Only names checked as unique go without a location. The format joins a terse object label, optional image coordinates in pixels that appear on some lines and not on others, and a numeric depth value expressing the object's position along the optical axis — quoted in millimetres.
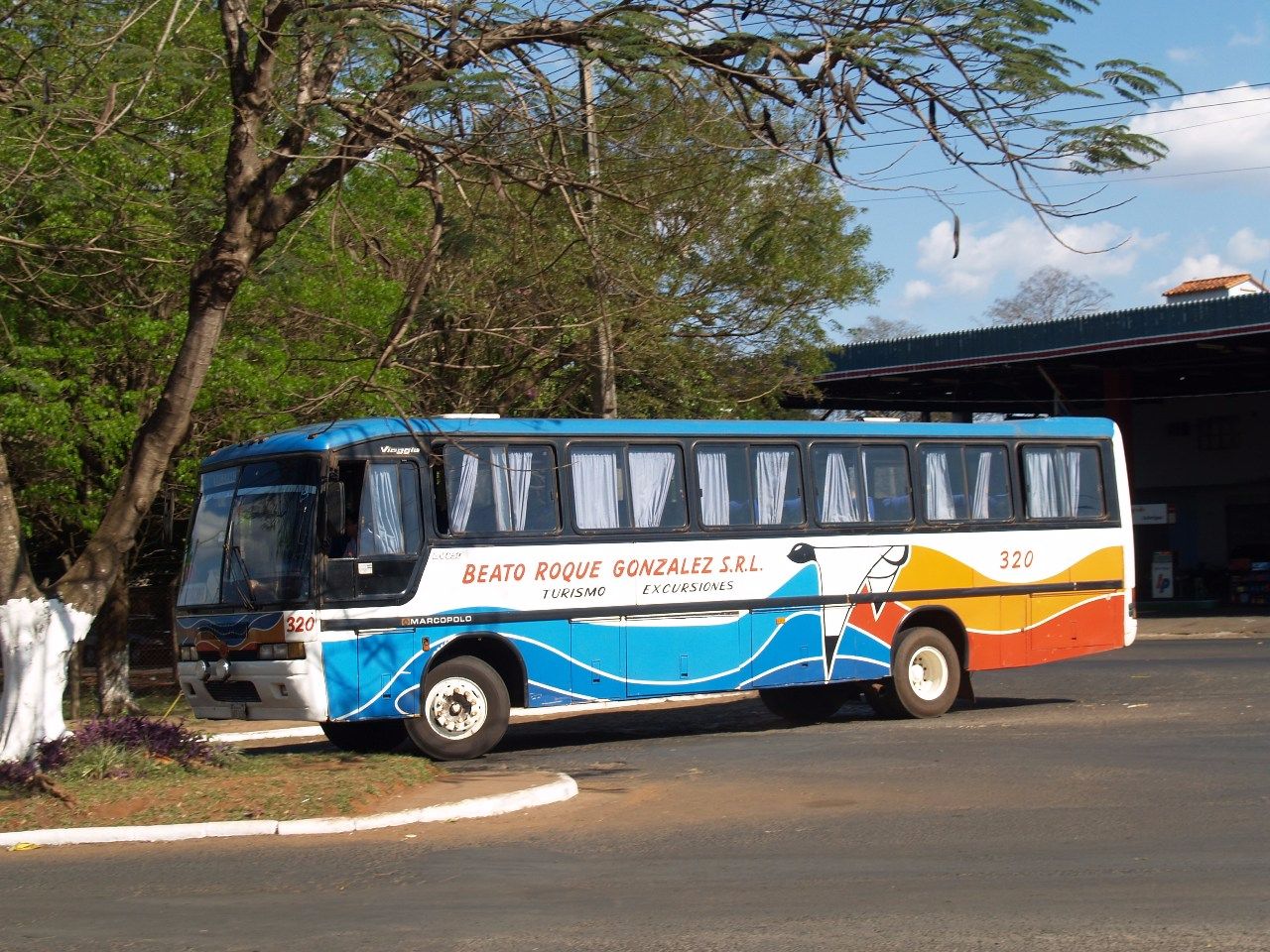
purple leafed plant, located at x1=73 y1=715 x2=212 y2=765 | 11117
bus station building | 33125
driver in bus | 12750
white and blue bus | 12852
